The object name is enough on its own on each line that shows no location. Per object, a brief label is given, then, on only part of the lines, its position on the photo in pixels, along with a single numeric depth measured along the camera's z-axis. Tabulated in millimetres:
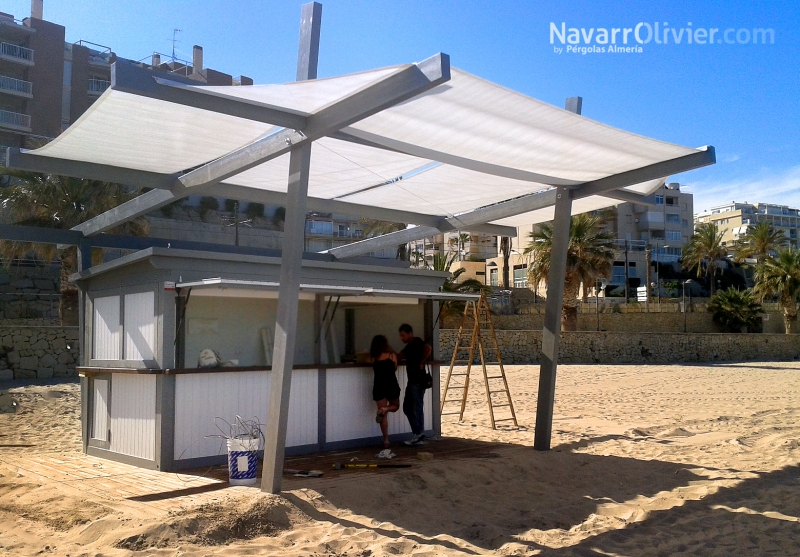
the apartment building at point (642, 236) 62562
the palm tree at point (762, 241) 57500
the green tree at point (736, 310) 44531
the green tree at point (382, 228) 34762
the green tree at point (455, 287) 30766
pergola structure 5957
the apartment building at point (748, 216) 122250
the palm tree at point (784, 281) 43844
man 9961
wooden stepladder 12734
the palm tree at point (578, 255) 34844
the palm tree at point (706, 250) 60062
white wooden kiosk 8352
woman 9633
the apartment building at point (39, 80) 44188
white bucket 7223
